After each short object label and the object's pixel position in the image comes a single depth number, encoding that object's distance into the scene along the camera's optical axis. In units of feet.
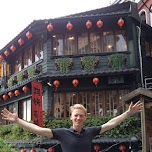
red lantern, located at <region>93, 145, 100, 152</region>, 50.03
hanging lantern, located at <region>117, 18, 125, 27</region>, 52.40
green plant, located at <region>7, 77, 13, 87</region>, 68.30
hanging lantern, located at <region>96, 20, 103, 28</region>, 52.16
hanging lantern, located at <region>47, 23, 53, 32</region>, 53.62
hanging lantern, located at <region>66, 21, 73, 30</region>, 52.80
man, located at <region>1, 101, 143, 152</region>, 11.41
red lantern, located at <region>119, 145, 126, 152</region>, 49.42
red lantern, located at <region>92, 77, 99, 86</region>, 51.62
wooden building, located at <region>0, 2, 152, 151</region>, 53.83
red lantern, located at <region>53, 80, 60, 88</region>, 52.49
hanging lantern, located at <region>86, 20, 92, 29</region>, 52.60
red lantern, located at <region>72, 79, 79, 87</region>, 51.93
